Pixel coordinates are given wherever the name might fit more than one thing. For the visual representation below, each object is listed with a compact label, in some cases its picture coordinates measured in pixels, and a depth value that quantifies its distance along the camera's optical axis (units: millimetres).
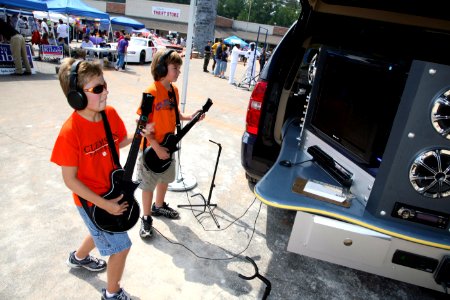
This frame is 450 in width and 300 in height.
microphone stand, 3587
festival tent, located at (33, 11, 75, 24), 26619
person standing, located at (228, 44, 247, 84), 12891
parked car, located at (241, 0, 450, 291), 1843
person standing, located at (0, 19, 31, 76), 9602
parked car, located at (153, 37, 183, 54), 26322
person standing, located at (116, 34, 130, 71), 13336
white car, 15808
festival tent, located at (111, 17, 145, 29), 21219
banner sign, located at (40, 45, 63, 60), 13016
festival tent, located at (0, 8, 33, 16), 14727
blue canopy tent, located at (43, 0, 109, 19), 12164
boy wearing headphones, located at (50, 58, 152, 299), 1815
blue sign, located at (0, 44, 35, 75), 9656
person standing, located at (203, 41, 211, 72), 16041
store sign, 53844
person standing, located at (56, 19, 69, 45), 17000
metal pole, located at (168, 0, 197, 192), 3605
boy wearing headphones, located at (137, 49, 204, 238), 2695
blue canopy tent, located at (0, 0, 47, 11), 10086
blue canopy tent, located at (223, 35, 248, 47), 26755
